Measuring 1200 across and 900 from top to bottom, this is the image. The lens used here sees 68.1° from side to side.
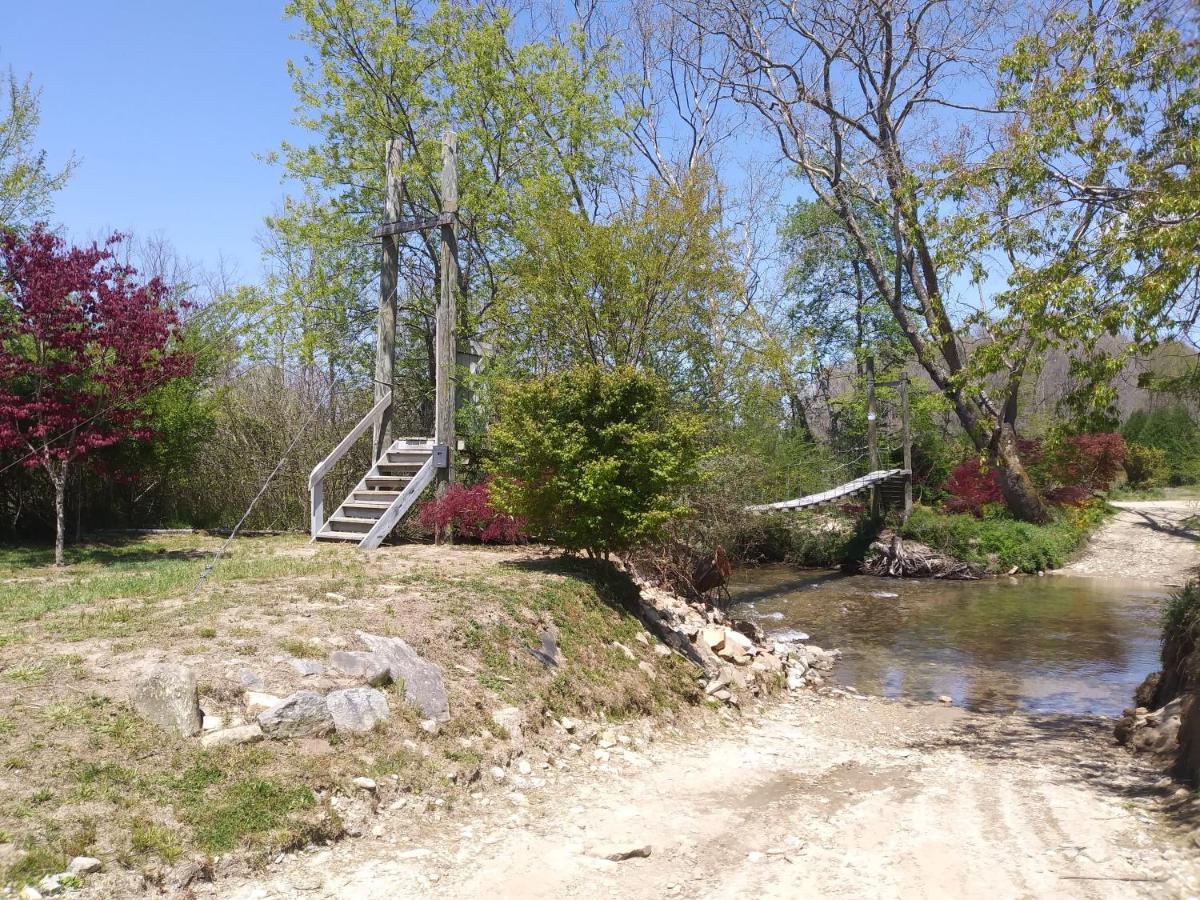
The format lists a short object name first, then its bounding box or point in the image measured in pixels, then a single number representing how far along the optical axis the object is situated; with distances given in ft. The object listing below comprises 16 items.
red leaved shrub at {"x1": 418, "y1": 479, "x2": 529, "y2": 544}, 37.45
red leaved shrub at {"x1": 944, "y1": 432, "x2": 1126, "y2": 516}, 76.69
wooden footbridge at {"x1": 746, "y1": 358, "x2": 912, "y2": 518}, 69.77
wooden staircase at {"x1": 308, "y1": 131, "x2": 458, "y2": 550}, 39.32
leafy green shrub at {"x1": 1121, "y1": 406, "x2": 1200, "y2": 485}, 112.16
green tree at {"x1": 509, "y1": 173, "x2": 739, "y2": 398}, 43.21
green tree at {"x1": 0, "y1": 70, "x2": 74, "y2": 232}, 53.67
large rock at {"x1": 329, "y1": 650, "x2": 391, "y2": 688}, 19.27
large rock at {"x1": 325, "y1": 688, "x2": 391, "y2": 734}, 17.76
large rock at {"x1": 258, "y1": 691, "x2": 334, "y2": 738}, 16.80
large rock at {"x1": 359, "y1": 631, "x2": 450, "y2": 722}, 19.56
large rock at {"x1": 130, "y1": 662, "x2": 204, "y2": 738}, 15.90
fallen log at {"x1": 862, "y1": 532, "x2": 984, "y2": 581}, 66.08
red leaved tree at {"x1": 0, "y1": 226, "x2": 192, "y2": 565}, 32.42
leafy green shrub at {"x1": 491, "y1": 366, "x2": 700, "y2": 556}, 30.66
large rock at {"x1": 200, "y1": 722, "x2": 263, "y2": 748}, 15.89
